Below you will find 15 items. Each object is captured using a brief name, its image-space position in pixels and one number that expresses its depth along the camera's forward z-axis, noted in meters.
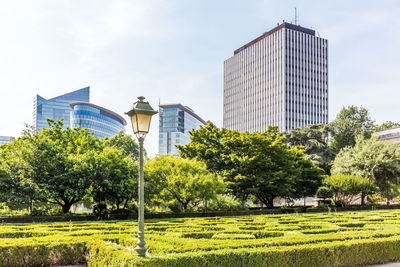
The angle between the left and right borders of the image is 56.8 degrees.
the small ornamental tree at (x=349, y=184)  36.19
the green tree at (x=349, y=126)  65.00
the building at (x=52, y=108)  183.25
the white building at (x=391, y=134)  69.50
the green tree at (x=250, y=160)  33.94
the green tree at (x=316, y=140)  60.94
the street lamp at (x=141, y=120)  8.14
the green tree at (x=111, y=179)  23.16
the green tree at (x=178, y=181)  26.66
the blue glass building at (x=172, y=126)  149.75
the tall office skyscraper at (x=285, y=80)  107.19
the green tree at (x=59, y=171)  22.36
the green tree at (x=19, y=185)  21.16
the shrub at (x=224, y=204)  28.94
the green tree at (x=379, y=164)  39.78
